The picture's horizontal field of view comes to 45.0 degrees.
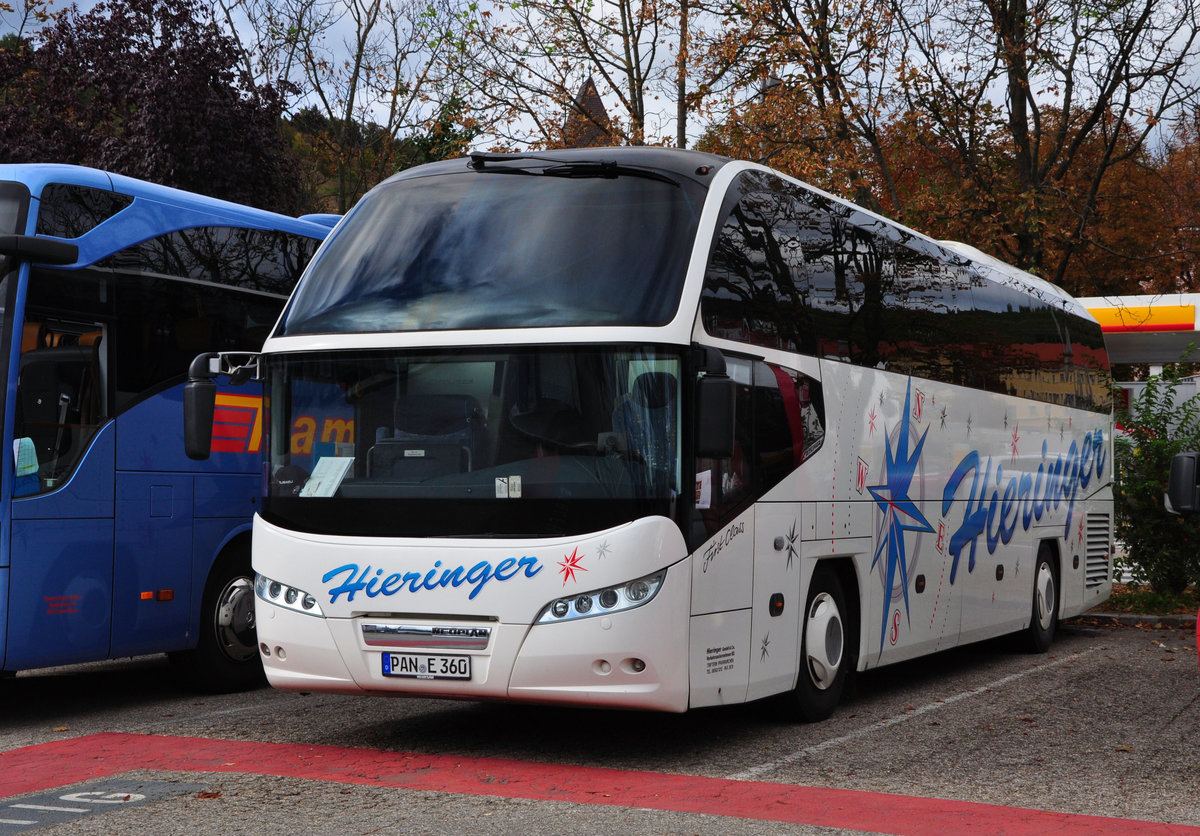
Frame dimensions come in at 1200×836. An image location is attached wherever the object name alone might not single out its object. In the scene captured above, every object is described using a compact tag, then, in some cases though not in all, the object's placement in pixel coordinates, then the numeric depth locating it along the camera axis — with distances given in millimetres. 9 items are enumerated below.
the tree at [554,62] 25703
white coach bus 7629
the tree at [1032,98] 21641
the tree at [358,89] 25359
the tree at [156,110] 23156
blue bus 9234
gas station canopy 26688
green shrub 17328
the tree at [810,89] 22312
